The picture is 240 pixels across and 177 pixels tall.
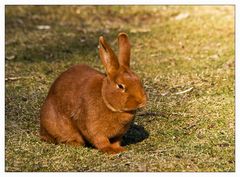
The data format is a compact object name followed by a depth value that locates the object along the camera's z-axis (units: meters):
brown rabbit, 11.27
